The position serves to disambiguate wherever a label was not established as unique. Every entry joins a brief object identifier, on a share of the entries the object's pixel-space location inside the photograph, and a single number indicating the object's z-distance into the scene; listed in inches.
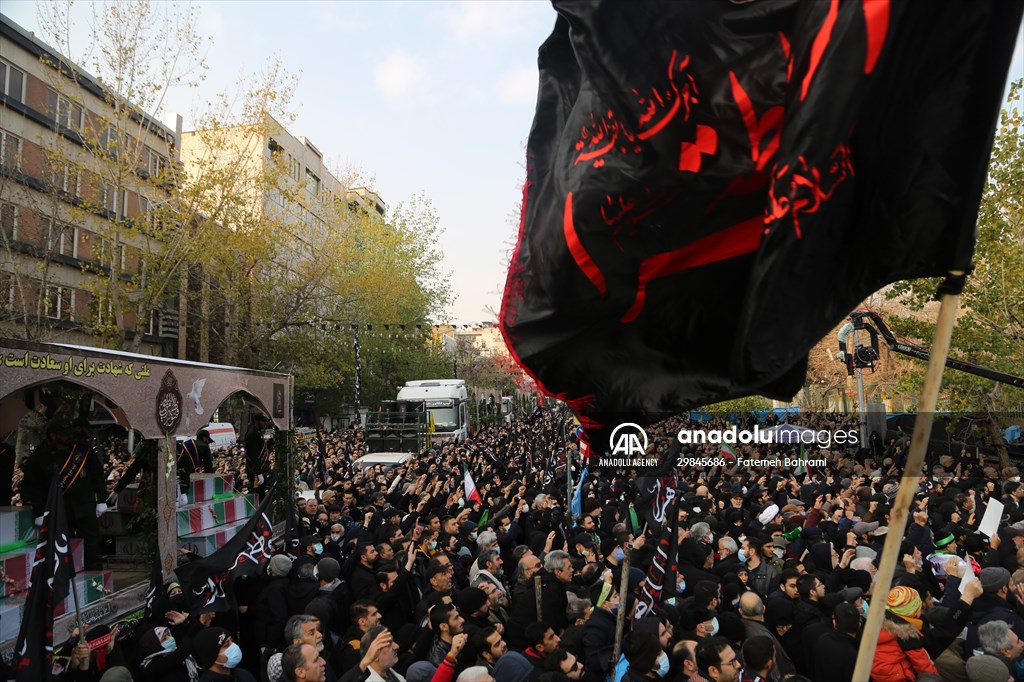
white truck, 1168.8
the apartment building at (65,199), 737.6
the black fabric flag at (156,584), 259.3
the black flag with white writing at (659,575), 223.8
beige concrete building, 836.0
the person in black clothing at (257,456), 539.2
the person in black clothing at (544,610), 238.2
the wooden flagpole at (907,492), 77.7
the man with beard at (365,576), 274.5
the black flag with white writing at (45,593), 174.1
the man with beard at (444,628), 205.6
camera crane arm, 367.2
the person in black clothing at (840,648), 190.9
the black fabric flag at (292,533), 348.3
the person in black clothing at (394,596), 265.3
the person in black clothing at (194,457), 428.5
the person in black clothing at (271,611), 257.4
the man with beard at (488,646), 202.7
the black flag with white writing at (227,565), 252.8
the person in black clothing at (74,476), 318.3
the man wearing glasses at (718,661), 173.5
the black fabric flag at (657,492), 264.5
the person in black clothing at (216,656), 201.6
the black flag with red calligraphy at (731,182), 79.5
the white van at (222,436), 1112.5
